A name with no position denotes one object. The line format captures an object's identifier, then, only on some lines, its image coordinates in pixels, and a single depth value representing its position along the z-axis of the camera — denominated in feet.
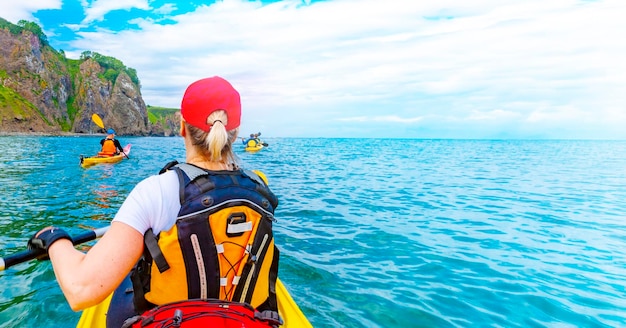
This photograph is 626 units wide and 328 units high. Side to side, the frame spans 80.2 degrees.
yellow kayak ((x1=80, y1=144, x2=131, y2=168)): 66.18
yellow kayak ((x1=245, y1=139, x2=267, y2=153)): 121.19
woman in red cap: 6.19
